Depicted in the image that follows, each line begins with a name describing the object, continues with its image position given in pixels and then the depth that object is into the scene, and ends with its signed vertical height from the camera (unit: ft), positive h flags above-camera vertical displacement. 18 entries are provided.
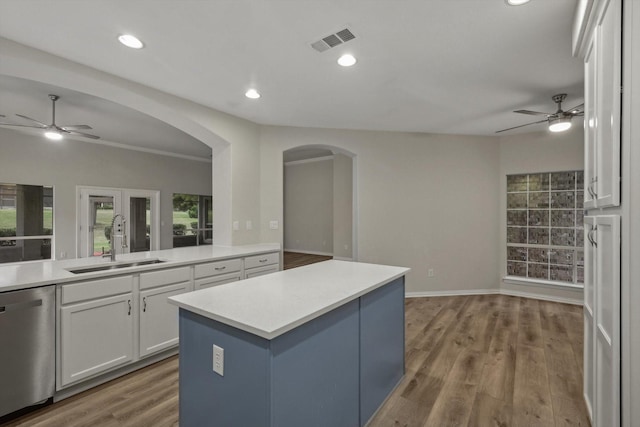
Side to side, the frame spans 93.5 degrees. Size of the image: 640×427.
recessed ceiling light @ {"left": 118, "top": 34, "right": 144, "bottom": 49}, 7.28 +4.30
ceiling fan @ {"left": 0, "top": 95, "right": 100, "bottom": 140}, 12.12 +3.54
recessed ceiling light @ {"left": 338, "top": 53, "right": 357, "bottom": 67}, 8.27 +4.34
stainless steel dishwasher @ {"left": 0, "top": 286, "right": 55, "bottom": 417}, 6.41 -2.94
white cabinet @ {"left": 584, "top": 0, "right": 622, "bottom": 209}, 4.27 +1.78
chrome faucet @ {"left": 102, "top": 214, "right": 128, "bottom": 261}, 8.96 -1.11
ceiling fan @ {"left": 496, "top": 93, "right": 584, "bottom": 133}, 10.90 +3.60
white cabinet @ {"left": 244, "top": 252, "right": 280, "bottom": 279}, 11.77 -2.05
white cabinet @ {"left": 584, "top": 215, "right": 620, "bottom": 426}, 4.36 -1.72
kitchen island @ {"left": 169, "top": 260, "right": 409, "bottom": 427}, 4.18 -2.21
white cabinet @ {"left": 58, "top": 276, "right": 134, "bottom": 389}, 7.20 -2.89
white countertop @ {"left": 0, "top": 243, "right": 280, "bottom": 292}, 6.86 -1.46
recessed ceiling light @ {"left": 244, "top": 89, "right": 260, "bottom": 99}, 10.58 +4.33
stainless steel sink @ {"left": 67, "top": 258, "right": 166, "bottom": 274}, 8.19 -1.55
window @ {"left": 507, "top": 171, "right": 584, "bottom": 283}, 15.37 -0.66
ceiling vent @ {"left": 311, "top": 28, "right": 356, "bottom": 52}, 7.18 +4.32
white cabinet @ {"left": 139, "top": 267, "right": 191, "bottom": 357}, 8.66 -2.82
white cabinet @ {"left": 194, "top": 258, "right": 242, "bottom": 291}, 10.08 -2.07
